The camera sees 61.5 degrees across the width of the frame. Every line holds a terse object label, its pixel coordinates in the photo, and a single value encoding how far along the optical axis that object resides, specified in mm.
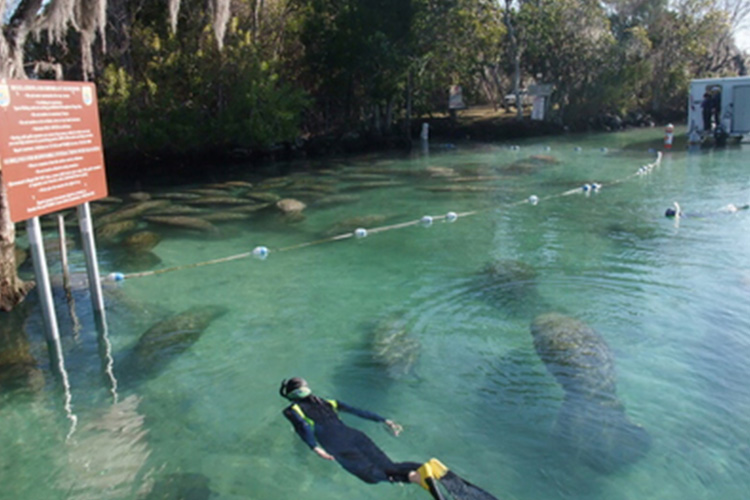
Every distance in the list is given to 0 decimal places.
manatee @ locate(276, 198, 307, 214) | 13867
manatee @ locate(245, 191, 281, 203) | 15349
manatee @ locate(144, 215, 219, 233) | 12547
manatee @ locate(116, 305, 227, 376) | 6508
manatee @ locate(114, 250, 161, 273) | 9953
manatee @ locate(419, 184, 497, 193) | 16000
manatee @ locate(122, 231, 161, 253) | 11055
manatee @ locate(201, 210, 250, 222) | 13398
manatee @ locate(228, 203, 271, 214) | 14203
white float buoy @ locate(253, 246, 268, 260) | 10445
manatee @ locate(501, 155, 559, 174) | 19281
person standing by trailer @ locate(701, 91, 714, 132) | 23403
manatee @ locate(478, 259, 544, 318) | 7746
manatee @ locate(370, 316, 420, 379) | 6242
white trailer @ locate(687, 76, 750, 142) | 22453
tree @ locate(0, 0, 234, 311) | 7516
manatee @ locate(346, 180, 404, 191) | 16984
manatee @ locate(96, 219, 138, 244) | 11994
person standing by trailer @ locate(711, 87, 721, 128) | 23422
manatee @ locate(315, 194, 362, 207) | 14953
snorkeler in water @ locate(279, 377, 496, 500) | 3760
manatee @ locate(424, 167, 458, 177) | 18853
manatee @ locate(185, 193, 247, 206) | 15258
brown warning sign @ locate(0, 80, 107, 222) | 5688
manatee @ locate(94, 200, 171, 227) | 13617
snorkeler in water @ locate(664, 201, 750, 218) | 12359
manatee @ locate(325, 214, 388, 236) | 11995
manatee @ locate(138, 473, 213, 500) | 4430
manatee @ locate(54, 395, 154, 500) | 4543
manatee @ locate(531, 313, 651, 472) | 4804
